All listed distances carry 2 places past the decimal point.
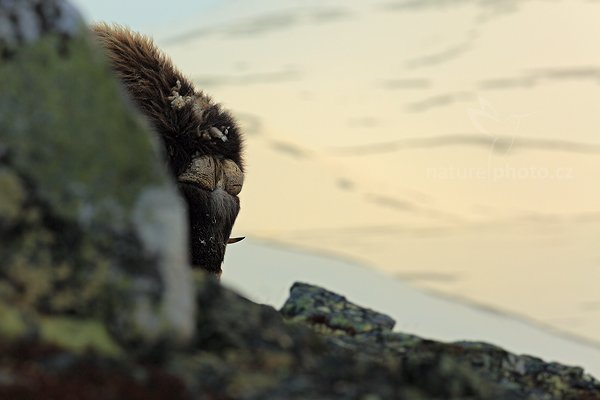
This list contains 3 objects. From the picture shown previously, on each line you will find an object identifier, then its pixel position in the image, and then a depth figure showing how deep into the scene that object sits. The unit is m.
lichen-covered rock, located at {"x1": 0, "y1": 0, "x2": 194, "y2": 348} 10.85
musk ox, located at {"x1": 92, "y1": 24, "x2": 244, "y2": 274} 21.72
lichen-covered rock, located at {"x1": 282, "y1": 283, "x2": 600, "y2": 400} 14.41
